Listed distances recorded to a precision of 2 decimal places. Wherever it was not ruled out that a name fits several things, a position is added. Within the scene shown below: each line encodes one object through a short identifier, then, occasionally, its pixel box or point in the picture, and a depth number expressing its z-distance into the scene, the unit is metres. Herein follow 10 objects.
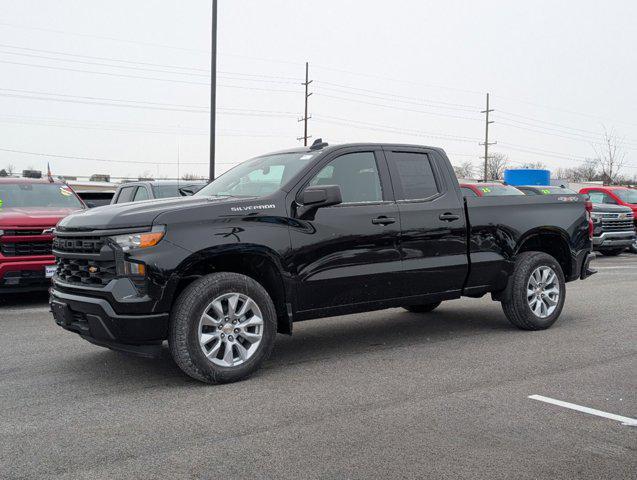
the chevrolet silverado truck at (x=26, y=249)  9.04
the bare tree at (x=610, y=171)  54.41
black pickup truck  5.23
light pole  18.36
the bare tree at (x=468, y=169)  92.41
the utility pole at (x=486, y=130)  57.78
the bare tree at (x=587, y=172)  92.62
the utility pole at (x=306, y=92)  48.06
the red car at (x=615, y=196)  20.19
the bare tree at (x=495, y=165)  88.69
